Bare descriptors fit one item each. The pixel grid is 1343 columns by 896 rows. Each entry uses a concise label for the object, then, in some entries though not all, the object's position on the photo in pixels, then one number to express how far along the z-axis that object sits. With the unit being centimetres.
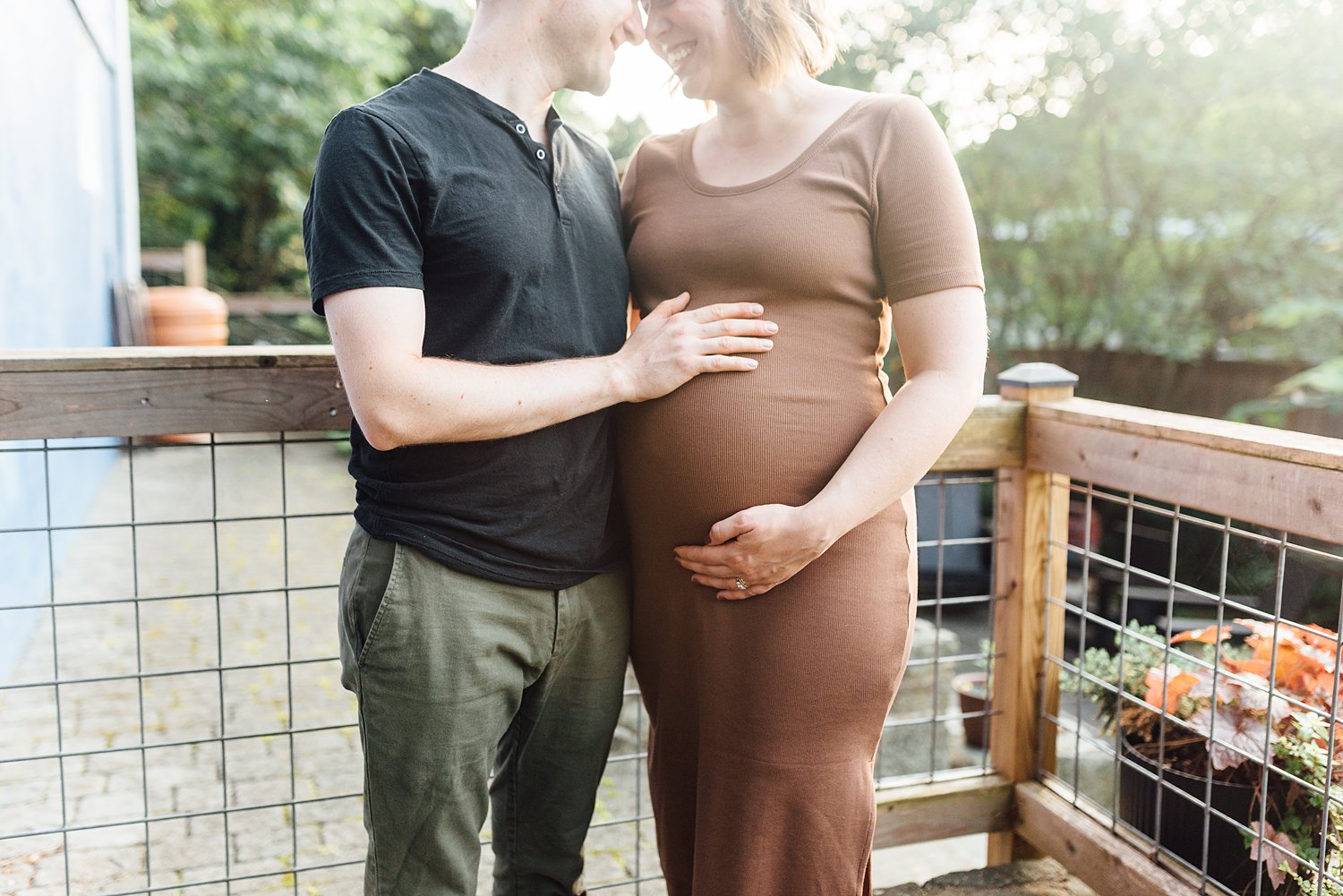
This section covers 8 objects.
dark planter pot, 198
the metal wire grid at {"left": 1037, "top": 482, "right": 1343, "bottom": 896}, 176
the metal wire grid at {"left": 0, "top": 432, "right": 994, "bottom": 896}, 219
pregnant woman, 154
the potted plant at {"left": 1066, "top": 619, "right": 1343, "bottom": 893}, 188
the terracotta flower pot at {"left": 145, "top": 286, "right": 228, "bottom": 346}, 961
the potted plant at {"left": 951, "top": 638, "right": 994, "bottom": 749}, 450
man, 138
